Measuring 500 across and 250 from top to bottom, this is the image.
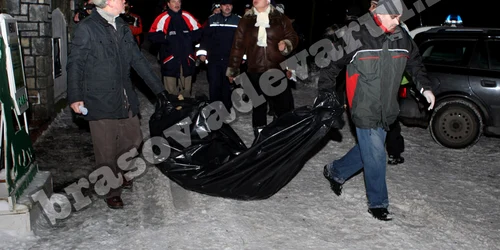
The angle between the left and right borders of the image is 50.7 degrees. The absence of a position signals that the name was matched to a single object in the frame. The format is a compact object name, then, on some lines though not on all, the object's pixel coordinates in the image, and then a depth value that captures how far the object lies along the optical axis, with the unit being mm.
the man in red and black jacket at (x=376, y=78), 4781
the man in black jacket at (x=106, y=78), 4730
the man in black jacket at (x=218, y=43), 8083
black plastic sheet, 5094
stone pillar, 8070
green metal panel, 4348
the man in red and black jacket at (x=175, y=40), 8000
